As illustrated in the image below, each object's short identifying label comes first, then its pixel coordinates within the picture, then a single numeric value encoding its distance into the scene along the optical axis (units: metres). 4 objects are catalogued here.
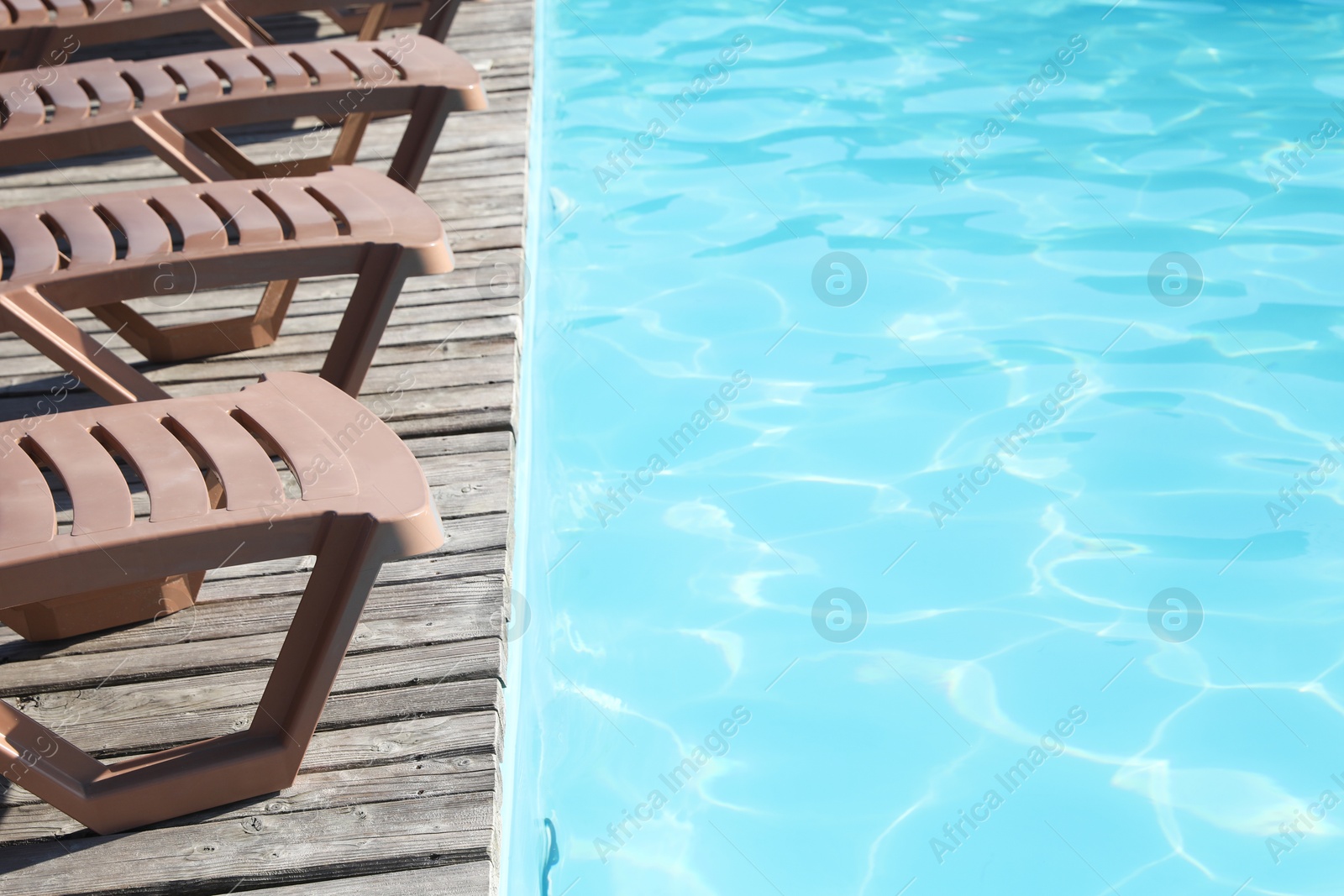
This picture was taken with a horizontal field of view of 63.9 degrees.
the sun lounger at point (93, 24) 4.00
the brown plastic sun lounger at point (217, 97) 3.19
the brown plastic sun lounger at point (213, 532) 1.70
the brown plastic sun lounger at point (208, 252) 2.45
